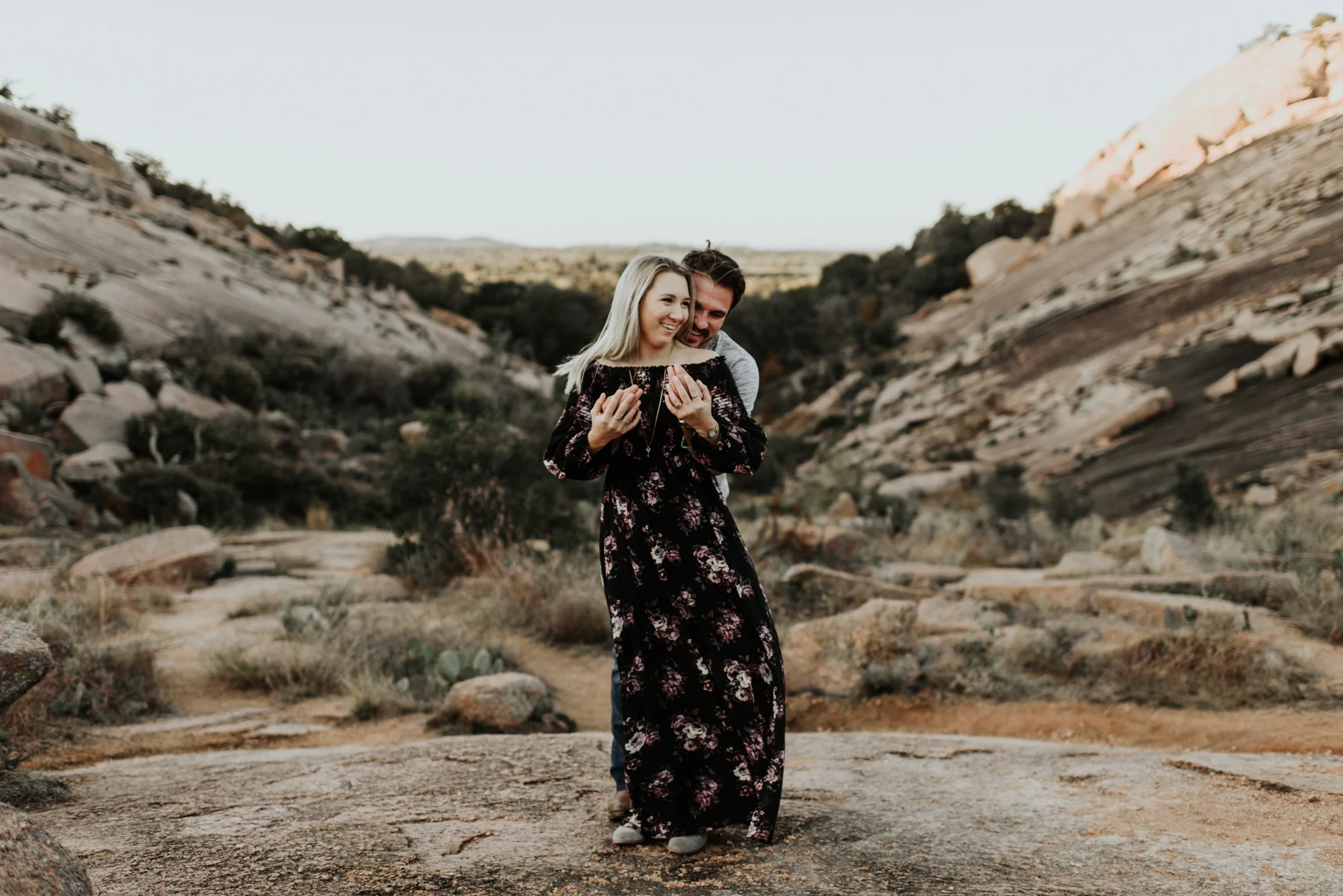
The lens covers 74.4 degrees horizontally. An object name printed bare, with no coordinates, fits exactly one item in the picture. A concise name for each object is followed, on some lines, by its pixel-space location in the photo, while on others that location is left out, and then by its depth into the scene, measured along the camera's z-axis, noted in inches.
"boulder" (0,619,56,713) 123.3
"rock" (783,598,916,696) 268.2
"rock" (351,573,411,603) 366.9
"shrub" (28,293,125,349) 655.8
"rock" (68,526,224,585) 364.2
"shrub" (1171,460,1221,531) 442.0
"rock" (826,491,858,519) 568.9
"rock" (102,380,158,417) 636.7
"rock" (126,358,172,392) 686.5
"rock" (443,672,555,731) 226.1
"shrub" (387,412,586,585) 404.5
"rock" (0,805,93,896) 75.6
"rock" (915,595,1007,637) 297.9
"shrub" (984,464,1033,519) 534.0
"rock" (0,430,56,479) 478.9
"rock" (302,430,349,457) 761.0
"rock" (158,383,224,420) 669.3
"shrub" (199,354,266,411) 746.8
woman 115.5
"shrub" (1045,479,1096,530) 502.6
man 127.4
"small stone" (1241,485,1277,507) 454.3
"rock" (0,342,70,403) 579.2
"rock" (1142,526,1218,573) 335.3
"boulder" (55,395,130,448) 573.6
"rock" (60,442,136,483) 517.7
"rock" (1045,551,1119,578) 358.3
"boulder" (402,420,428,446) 778.1
